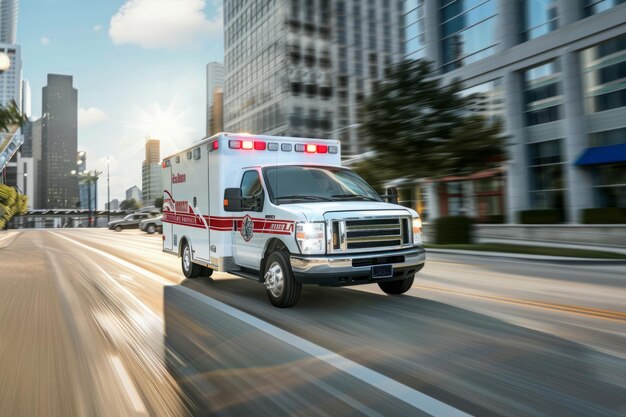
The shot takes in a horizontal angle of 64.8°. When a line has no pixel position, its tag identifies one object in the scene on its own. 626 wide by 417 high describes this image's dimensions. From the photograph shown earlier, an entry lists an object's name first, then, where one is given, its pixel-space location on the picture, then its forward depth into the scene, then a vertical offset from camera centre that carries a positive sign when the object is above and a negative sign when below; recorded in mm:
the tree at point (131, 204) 181275 +9951
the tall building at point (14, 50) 145400 +65620
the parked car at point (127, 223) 47116 +721
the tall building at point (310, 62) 58000 +20587
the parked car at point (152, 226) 39156 +295
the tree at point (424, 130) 20219 +3848
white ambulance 6234 +72
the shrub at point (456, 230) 20578 -413
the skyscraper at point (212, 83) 134625 +55225
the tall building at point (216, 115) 94250 +26353
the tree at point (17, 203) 66056 +5422
